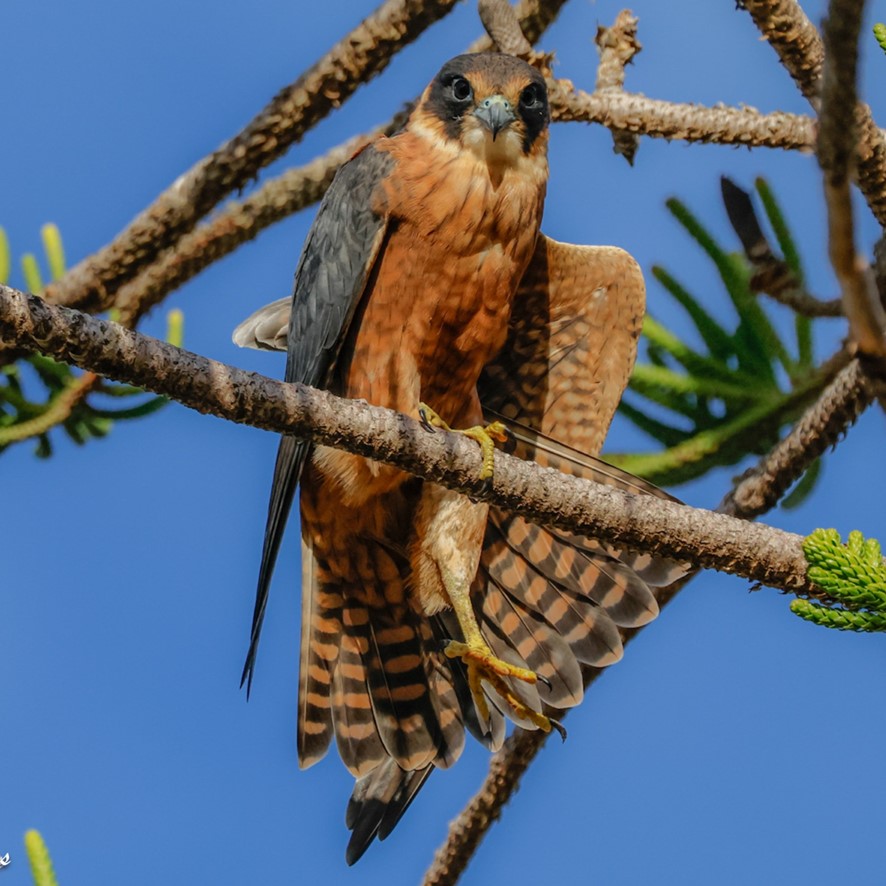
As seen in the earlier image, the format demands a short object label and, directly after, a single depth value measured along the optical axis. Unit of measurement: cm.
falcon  741
